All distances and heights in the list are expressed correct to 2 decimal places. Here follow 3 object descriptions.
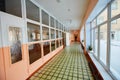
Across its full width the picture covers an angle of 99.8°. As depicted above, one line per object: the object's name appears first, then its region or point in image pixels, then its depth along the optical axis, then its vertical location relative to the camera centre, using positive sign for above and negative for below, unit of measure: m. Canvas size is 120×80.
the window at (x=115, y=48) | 1.49 -0.35
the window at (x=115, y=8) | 1.40 +0.89
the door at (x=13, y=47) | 1.27 -0.23
